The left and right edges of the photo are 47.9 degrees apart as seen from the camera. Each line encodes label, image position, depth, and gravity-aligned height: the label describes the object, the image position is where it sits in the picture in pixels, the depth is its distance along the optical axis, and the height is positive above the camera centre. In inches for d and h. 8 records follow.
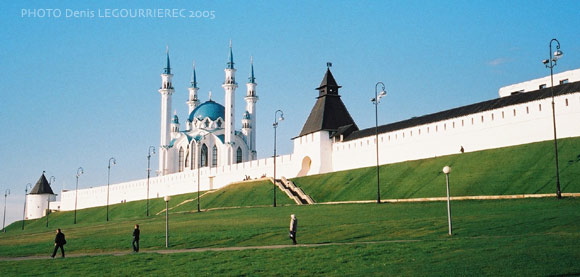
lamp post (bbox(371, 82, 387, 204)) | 1820.6 +339.4
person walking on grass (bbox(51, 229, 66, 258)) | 1051.9 -31.7
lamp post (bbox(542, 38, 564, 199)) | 1426.2 +350.8
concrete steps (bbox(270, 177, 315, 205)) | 2253.9 +94.2
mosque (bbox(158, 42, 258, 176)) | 4591.5 +568.1
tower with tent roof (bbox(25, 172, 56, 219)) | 4842.5 +136.7
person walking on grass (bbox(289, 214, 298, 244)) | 1016.2 -20.4
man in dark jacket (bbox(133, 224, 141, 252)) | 1089.9 -30.7
